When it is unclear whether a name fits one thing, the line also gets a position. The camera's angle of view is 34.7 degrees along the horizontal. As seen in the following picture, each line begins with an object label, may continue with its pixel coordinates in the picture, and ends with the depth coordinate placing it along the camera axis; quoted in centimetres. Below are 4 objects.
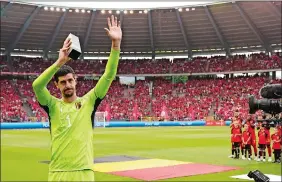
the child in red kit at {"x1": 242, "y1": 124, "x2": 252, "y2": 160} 1856
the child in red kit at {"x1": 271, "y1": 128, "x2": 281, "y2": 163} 1762
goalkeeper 514
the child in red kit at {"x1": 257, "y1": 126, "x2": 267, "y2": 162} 1805
